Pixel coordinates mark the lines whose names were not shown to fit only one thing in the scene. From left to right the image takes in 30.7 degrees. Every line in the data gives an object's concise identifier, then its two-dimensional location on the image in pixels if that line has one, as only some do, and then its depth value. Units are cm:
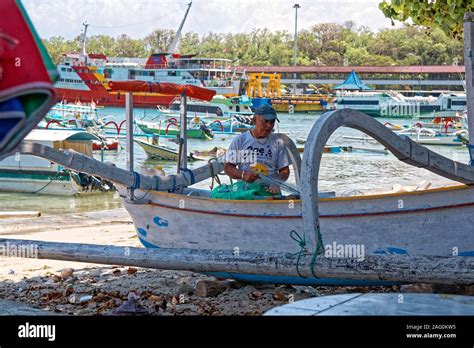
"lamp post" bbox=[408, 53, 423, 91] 10659
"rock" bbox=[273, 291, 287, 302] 794
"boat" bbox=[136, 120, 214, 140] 4719
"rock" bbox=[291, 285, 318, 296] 833
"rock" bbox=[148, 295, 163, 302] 801
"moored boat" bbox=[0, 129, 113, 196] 2458
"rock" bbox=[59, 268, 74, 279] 945
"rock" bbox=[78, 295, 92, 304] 812
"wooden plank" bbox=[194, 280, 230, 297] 818
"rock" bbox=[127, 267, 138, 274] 967
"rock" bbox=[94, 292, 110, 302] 814
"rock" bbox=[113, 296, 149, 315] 682
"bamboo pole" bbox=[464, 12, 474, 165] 771
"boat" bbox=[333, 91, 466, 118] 8038
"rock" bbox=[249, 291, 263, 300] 808
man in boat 860
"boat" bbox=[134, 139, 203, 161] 3678
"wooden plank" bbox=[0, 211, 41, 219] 1889
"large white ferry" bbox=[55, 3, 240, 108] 9325
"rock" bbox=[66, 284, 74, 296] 848
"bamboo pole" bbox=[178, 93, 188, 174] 1048
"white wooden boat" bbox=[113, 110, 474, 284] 740
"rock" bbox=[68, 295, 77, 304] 809
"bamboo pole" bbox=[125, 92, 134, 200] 983
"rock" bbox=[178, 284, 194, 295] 830
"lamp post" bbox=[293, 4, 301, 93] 12438
